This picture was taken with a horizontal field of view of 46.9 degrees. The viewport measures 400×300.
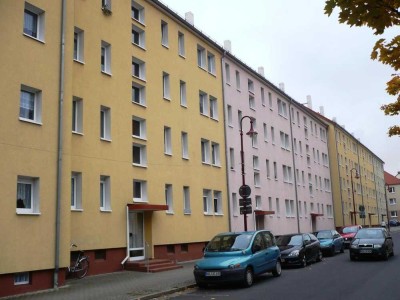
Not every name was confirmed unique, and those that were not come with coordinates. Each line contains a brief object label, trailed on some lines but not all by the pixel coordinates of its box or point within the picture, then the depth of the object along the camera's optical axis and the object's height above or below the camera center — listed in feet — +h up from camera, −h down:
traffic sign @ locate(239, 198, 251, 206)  68.23 +3.34
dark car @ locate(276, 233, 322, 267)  65.82 -3.81
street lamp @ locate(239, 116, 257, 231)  68.28 +4.51
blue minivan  46.65 -3.57
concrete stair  62.85 -5.24
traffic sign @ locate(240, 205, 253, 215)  68.13 +2.18
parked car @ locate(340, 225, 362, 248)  110.01 -2.80
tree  14.97 +6.77
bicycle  54.34 -4.20
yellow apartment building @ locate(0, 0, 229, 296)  46.91 +12.34
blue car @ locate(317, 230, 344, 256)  87.25 -3.76
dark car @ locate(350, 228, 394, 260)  70.59 -3.54
